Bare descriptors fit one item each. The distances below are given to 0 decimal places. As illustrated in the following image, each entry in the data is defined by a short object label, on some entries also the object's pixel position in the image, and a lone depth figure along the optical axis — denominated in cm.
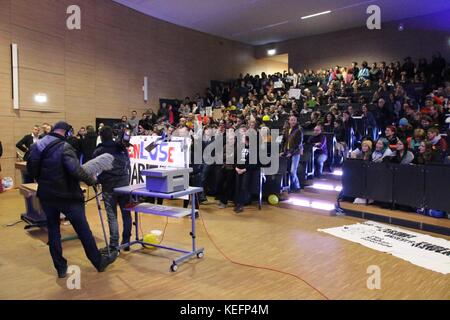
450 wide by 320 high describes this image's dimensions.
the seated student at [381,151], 650
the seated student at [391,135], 698
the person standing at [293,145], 745
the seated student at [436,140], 638
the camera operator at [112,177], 433
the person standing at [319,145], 820
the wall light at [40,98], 1061
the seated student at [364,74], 1335
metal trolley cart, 400
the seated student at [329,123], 935
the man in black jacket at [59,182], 351
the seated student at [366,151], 663
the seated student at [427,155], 588
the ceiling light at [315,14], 1430
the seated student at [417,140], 668
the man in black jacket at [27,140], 869
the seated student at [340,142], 895
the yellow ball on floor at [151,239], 466
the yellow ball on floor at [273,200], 722
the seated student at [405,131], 786
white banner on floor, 416
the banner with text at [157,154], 660
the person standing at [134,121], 1155
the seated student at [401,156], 616
